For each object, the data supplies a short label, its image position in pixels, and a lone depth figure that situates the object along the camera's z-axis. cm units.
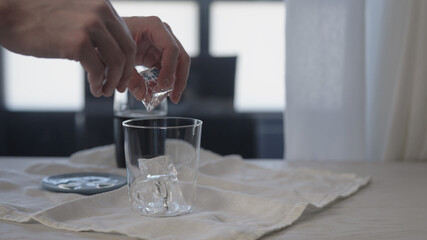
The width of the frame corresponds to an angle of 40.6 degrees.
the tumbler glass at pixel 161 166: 81
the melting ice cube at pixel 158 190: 82
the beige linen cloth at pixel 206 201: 77
